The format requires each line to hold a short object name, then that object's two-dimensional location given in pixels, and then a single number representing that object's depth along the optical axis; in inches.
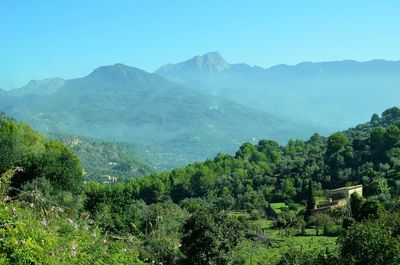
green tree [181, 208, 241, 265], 849.5
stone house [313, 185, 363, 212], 1767.1
